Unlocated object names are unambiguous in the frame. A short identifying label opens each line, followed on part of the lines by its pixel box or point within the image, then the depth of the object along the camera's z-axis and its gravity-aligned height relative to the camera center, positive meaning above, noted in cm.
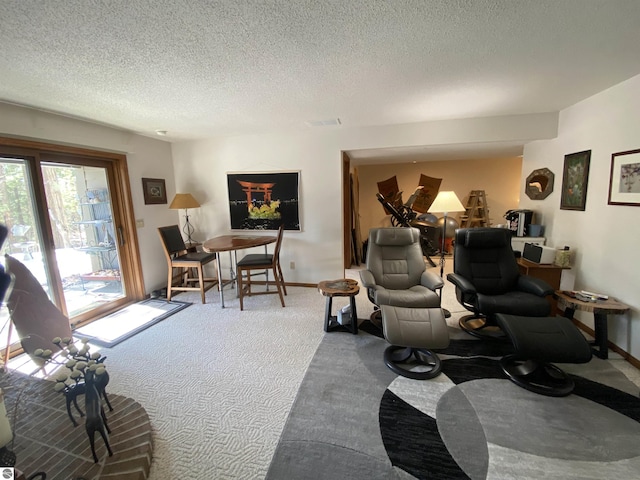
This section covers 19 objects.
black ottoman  176 -102
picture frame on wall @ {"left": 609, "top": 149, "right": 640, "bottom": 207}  208 +12
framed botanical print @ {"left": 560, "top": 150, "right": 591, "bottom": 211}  262 +16
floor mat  272 -124
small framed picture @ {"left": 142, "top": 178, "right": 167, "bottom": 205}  374 +31
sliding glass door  290 -24
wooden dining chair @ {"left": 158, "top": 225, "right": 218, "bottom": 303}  353 -66
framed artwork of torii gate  393 +12
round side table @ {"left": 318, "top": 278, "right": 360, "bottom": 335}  264 -88
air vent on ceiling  319 +103
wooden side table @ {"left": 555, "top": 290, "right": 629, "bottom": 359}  209 -92
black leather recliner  254 -76
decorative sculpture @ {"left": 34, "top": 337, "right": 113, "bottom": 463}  129 -84
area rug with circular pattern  135 -134
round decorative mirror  319 +17
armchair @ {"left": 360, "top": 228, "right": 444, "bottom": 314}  279 -68
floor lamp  328 -4
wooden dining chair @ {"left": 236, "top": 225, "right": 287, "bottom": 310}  337 -71
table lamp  380 +13
